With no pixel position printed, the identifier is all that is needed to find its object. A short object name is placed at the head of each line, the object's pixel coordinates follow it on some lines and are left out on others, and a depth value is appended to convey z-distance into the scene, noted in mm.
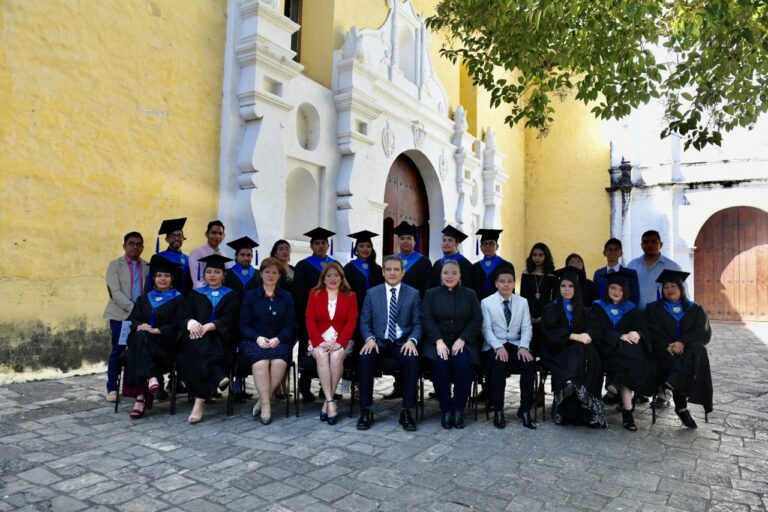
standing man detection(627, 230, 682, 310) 5883
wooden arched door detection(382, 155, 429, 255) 12045
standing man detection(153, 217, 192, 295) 5711
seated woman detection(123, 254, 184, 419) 4762
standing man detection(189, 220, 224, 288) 5848
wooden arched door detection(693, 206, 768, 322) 15562
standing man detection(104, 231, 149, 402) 5223
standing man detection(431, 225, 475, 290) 6012
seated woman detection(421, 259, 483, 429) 4801
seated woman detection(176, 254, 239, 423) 4738
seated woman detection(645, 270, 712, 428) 4914
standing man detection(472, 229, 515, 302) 6031
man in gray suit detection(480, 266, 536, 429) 4852
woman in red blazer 4926
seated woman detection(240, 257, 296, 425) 4832
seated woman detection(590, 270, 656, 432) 4930
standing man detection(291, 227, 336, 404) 5551
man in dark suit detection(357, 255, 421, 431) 4770
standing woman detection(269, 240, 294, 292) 5973
